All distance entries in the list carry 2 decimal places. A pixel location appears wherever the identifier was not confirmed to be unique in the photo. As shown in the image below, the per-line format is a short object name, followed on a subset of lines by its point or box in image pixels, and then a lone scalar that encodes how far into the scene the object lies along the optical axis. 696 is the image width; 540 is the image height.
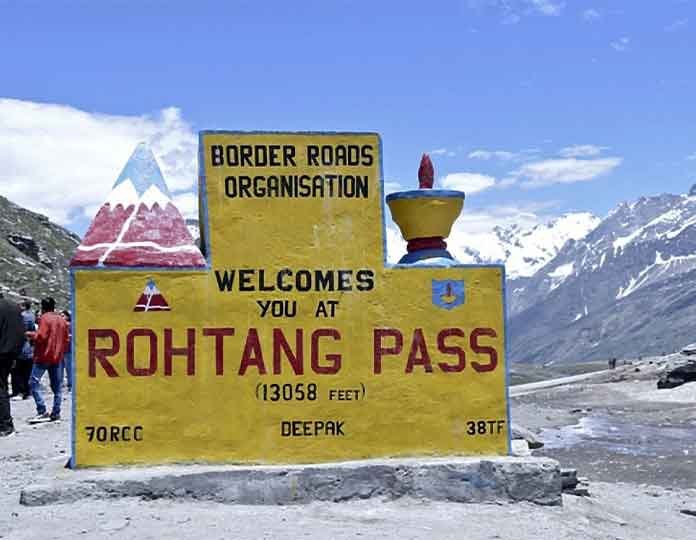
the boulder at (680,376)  32.62
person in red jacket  14.36
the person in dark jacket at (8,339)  12.89
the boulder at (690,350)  35.58
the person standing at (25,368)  18.34
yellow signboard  8.87
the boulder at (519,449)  9.36
